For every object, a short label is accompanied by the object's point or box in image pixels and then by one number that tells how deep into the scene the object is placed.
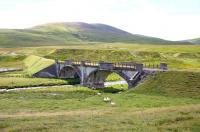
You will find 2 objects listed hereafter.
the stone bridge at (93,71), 86.19
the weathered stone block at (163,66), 86.09
